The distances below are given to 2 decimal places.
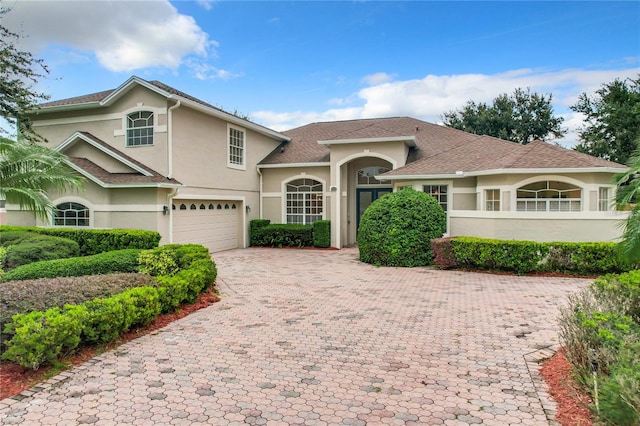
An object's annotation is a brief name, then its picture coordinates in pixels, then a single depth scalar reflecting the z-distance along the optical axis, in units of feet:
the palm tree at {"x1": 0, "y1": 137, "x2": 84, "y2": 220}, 27.84
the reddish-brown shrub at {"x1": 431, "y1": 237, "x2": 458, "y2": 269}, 38.47
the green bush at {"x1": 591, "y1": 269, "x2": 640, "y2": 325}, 16.28
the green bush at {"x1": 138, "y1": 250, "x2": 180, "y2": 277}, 28.19
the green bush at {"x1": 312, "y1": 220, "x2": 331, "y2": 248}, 56.03
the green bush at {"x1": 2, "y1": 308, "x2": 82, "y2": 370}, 14.14
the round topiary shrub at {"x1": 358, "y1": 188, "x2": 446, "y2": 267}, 40.78
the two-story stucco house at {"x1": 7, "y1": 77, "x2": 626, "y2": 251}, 41.50
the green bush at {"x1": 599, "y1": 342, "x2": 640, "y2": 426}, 9.27
